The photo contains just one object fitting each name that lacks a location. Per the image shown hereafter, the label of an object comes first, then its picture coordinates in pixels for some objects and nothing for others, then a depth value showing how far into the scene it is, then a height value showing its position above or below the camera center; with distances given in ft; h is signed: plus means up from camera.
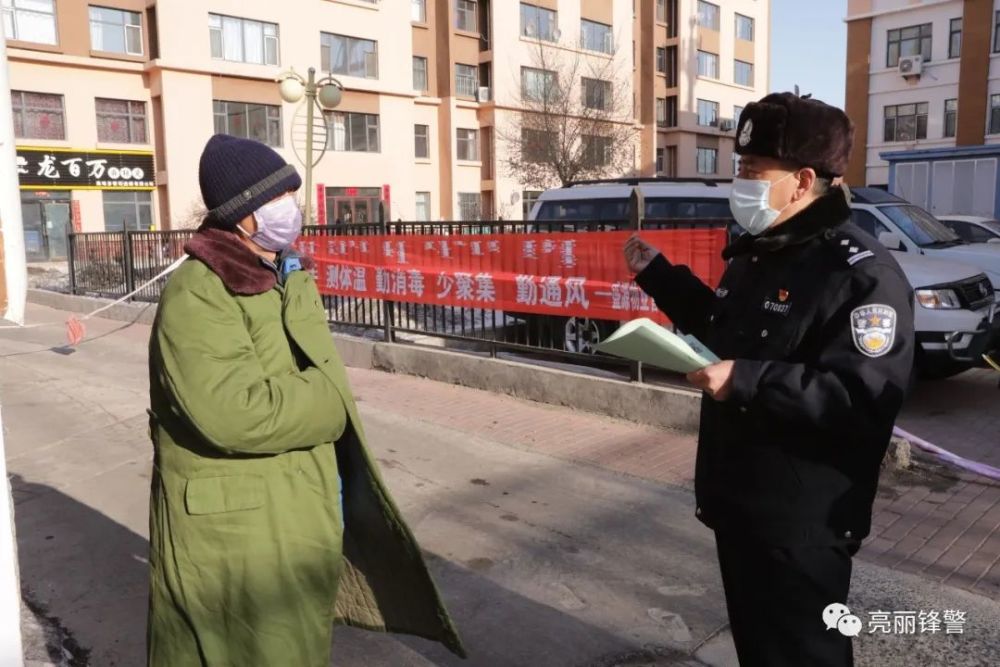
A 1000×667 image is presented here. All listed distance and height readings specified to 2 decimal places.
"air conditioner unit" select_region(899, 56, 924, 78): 121.67 +25.26
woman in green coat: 6.30 -1.62
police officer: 6.10 -1.17
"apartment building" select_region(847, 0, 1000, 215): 116.88 +23.80
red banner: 21.17 -0.99
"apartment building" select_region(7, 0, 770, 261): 94.73 +20.78
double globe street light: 49.16 +9.31
